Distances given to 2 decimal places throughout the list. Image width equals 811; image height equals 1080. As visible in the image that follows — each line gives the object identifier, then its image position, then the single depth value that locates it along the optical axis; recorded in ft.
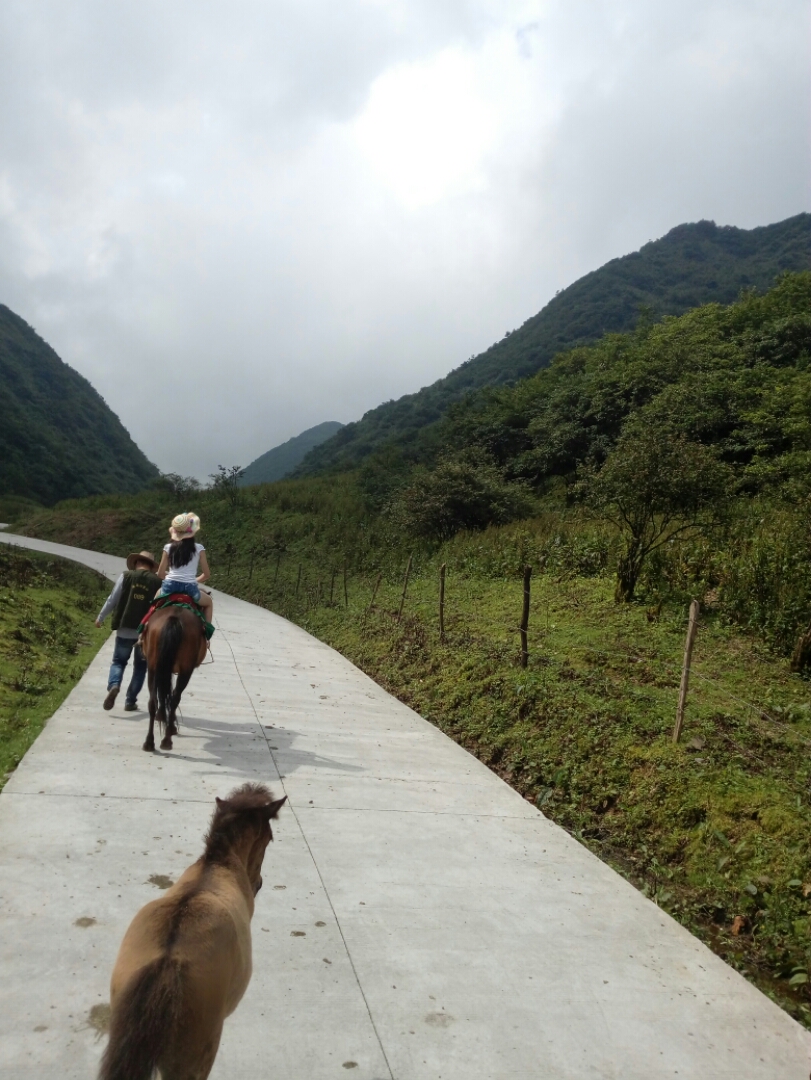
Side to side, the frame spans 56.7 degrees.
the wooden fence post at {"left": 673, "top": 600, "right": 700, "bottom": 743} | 20.55
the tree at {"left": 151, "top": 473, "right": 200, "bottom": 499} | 144.46
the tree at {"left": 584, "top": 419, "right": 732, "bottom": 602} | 37.91
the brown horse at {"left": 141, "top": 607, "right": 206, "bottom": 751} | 19.90
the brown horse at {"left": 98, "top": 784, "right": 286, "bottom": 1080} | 6.02
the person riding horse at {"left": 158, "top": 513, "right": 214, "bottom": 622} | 21.61
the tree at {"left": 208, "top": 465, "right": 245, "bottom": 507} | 126.82
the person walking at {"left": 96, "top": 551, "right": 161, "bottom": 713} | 23.22
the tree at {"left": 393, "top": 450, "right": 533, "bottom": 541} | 72.08
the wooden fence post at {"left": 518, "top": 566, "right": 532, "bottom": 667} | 29.53
